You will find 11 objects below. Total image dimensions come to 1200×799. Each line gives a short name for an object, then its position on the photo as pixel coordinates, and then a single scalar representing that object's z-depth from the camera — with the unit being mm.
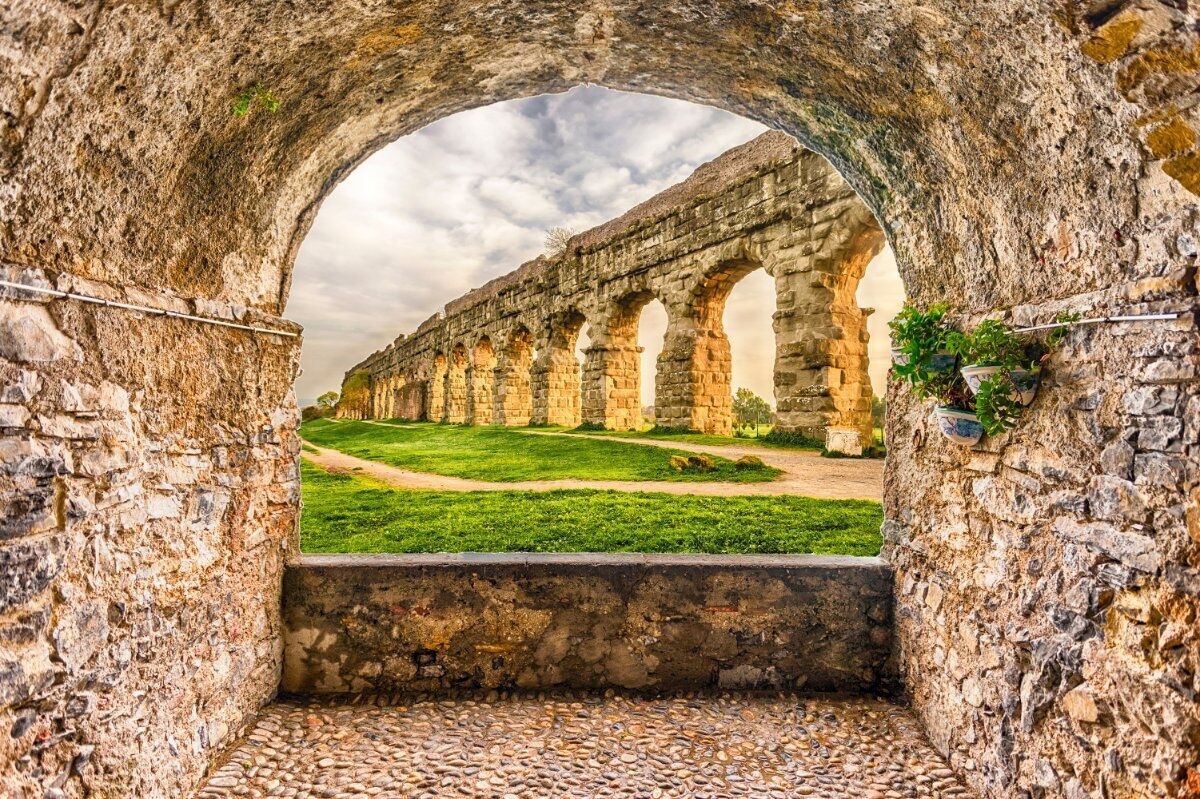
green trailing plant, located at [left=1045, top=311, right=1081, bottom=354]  2322
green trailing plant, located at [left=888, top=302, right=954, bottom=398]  2842
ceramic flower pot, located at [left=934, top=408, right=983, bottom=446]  2781
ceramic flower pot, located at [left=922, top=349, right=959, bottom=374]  2836
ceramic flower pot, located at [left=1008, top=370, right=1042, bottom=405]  2512
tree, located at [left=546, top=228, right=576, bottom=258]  23797
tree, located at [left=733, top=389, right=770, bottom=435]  44594
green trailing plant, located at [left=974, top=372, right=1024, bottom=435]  2545
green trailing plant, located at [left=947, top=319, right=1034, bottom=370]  2506
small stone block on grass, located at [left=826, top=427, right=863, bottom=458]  9883
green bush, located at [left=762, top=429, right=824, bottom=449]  10938
